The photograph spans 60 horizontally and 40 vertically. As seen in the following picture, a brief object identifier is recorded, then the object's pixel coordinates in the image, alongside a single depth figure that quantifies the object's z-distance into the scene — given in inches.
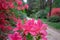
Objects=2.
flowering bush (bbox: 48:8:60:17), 181.8
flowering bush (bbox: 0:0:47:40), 14.0
